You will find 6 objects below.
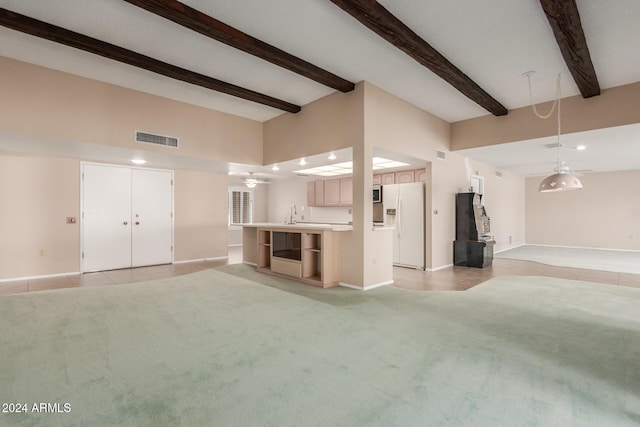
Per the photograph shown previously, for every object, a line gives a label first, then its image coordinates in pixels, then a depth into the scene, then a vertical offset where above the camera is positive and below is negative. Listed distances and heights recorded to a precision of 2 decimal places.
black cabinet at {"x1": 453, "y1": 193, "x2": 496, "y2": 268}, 6.28 -0.49
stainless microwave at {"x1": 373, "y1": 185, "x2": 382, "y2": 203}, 6.83 +0.44
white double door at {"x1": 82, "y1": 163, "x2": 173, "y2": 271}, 5.91 -0.08
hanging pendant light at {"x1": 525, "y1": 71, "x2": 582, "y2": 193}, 4.38 +0.47
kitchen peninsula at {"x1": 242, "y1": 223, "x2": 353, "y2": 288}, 4.66 -0.67
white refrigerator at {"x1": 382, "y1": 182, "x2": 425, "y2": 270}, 6.13 -0.15
